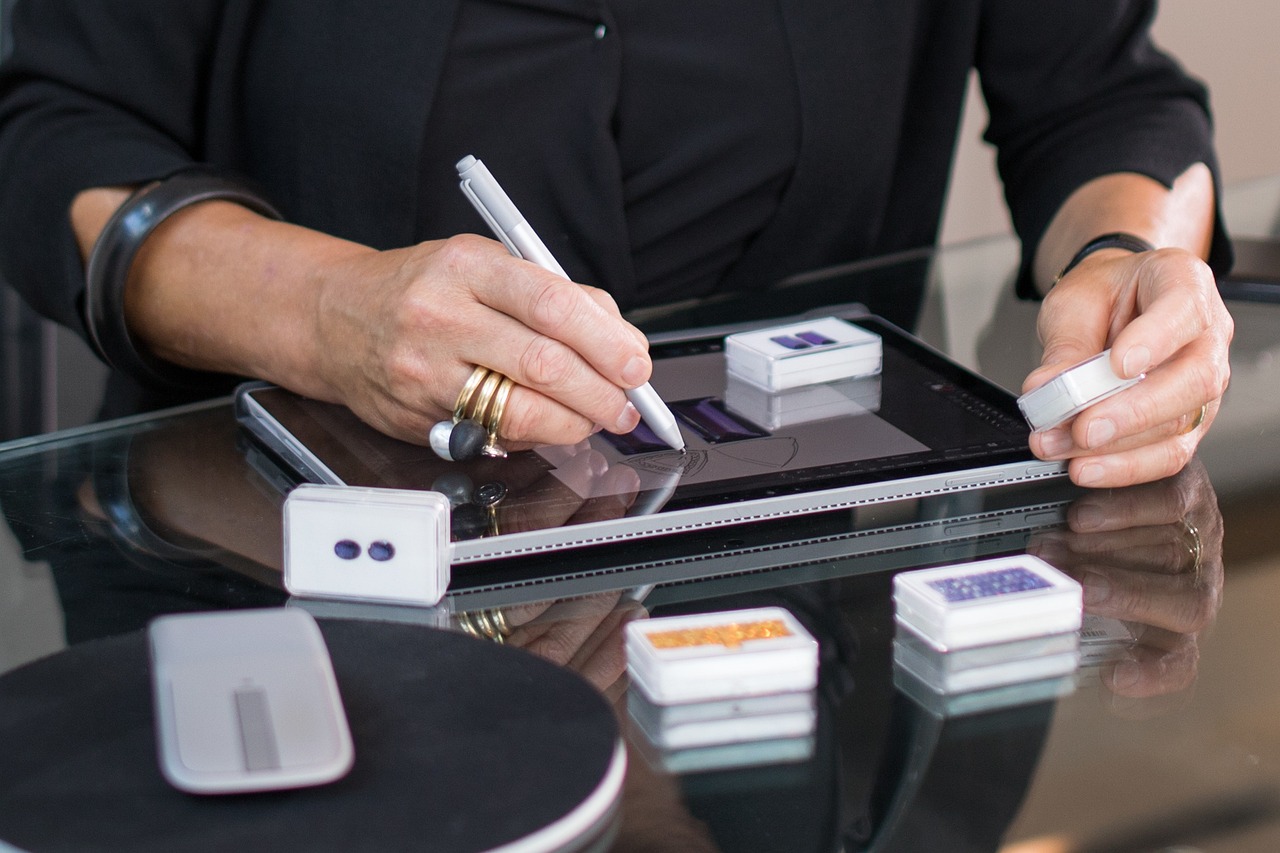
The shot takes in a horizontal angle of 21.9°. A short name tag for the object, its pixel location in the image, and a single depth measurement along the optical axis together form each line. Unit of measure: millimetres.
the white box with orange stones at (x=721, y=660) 1088
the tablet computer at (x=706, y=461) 1219
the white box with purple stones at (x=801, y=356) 1364
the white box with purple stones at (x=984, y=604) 1129
